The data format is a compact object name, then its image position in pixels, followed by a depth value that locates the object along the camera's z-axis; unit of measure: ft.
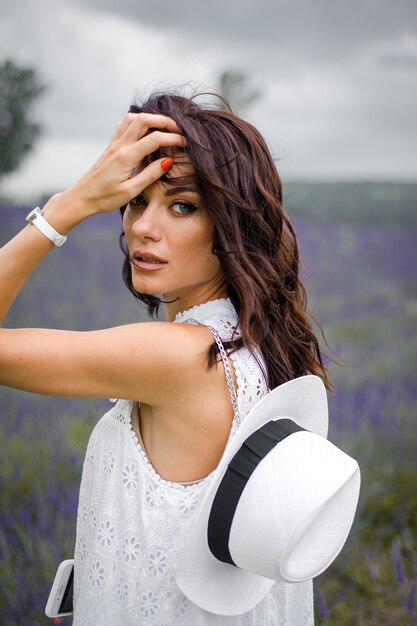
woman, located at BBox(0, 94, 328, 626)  4.53
